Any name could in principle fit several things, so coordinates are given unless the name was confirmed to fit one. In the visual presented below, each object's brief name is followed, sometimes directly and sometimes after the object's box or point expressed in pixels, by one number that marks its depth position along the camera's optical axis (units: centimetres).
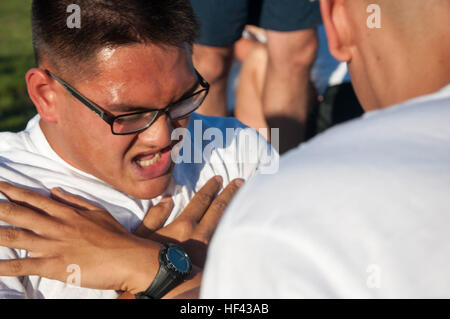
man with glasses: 180
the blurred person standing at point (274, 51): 241
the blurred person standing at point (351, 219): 129
